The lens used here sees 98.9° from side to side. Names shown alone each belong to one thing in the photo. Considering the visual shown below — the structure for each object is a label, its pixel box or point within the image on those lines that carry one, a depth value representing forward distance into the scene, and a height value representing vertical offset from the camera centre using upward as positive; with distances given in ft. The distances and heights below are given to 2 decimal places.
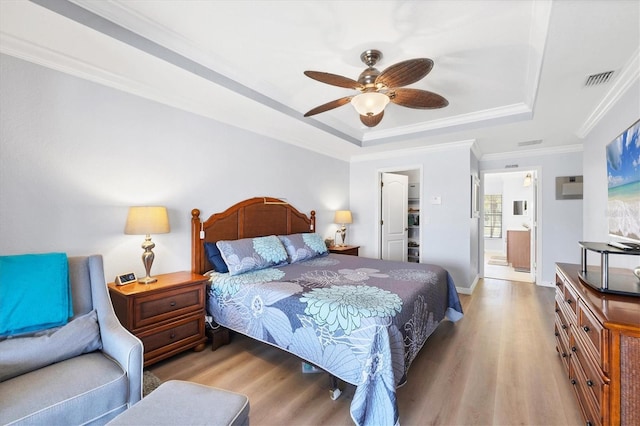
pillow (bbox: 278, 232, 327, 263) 10.69 -1.29
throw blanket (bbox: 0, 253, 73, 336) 4.82 -1.51
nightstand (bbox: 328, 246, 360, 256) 13.96 -1.79
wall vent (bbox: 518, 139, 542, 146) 13.37 +3.70
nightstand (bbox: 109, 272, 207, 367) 6.72 -2.59
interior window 28.50 +0.03
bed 5.17 -2.07
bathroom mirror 26.76 +0.93
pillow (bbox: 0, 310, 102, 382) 4.37 -2.31
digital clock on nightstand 7.18 -1.74
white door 16.60 -0.03
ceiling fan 6.04 +3.19
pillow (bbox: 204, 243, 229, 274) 8.95 -1.43
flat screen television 6.77 +0.91
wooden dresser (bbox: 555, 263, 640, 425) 3.79 -2.15
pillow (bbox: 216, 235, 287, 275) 8.72 -1.33
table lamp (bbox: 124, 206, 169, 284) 7.16 -0.31
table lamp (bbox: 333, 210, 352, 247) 15.10 -0.11
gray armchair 3.69 -2.58
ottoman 3.40 -2.56
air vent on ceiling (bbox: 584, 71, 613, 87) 6.99 +3.65
